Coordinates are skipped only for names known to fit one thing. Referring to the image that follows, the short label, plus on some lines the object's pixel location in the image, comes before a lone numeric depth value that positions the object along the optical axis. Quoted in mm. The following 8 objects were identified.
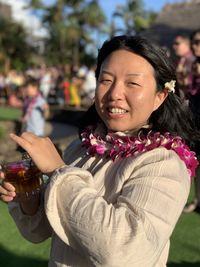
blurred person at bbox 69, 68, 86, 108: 11445
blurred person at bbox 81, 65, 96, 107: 10729
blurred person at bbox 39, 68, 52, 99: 11572
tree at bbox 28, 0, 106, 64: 32055
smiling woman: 972
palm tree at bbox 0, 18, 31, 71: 29806
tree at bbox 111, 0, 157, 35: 38419
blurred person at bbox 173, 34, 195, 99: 3766
